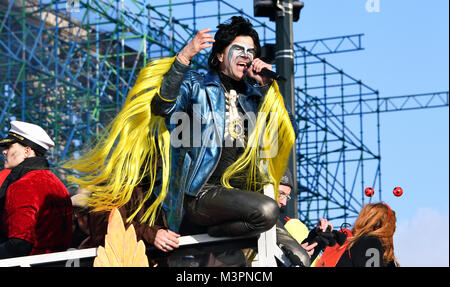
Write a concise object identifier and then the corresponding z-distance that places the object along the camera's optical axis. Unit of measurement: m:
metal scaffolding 19.14
